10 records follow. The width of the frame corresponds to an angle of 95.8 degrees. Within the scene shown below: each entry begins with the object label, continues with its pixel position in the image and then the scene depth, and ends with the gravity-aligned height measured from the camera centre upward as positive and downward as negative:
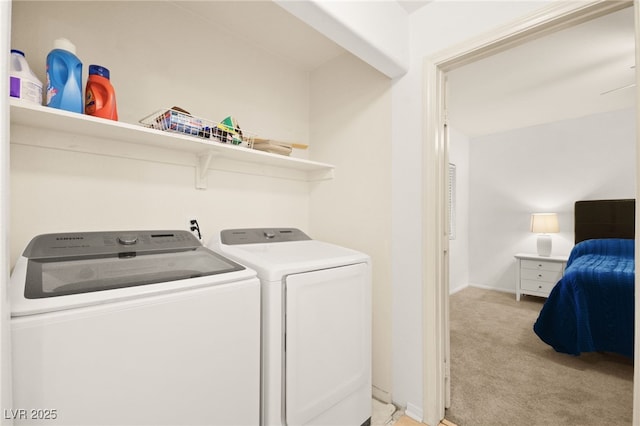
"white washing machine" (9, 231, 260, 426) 0.76 -0.38
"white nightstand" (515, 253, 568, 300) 3.90 -0.85
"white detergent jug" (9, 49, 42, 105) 1.06 +0.49
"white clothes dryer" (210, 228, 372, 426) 1.25 -0.57
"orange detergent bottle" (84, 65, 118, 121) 1.27 +0.52
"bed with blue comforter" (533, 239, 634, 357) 2.24 -0.82
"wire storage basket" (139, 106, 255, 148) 1.44 +0.46
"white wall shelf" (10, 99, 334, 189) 1.19 +0.36
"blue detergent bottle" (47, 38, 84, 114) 1.17 +0.56
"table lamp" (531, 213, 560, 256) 4.06 -0.22
